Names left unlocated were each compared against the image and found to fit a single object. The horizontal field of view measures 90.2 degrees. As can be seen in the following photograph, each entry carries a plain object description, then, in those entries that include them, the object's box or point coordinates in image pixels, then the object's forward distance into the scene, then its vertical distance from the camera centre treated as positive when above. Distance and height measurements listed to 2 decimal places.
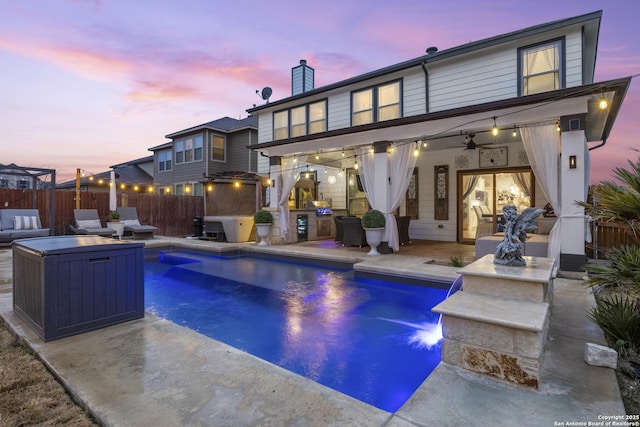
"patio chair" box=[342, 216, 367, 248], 8.73 -0.62
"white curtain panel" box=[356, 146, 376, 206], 7.80 +0.98
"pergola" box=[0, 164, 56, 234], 9.43 +0.88
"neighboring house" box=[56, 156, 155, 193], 18.70 +1.95
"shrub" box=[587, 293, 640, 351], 2.44 -0.93
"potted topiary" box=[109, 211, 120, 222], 11.08 -0.19
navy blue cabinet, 2.50 -0.62
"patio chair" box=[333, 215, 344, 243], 9.53 -0.59
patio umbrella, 10.89 +0.46
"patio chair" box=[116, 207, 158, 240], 11.09 -0.55
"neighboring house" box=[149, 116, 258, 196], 15.70 +2.99
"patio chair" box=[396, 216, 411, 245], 9.30 -0.56
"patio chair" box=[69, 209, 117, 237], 10.26 -0.45
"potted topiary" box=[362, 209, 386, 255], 7.36 -0.38
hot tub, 10.56 -0.56
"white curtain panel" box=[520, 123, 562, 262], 5.50 +0.79
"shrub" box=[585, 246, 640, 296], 2.22 -0.46
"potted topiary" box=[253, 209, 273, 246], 9.43 -0.39
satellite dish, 15.13 +5.62
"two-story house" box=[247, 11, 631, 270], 5.45 +1.80
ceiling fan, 8.09 +1.85
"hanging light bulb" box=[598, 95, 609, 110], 4.84 +1.63
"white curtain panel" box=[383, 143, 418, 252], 7.41 +0.74
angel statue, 3.04 -0.22
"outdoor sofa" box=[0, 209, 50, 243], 8.81 -0.41
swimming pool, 2.79 -1.41
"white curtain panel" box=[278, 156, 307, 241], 9.45 +0.85
